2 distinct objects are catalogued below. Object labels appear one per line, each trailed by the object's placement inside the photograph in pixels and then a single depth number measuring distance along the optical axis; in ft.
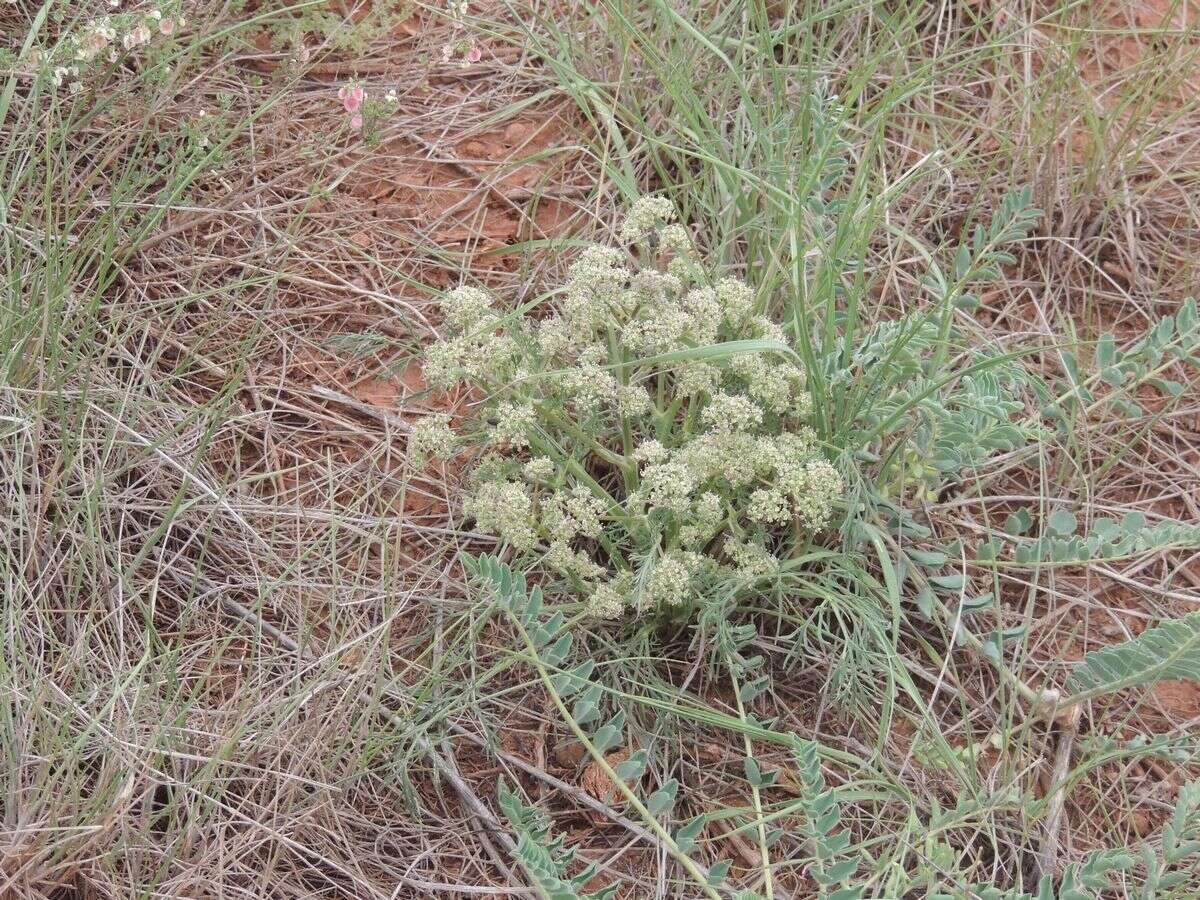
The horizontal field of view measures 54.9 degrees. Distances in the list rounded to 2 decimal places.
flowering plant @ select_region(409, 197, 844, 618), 6.72
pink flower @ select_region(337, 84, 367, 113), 9.20
